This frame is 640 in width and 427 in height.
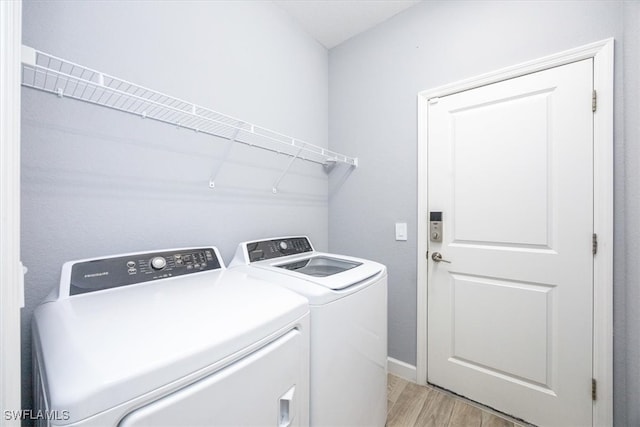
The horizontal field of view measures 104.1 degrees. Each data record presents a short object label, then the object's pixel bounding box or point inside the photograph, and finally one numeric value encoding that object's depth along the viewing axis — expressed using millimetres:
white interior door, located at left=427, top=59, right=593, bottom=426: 1448
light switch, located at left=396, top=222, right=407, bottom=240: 2055
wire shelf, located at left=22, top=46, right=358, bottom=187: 936
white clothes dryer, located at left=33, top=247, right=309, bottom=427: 512
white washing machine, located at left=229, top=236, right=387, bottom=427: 999
